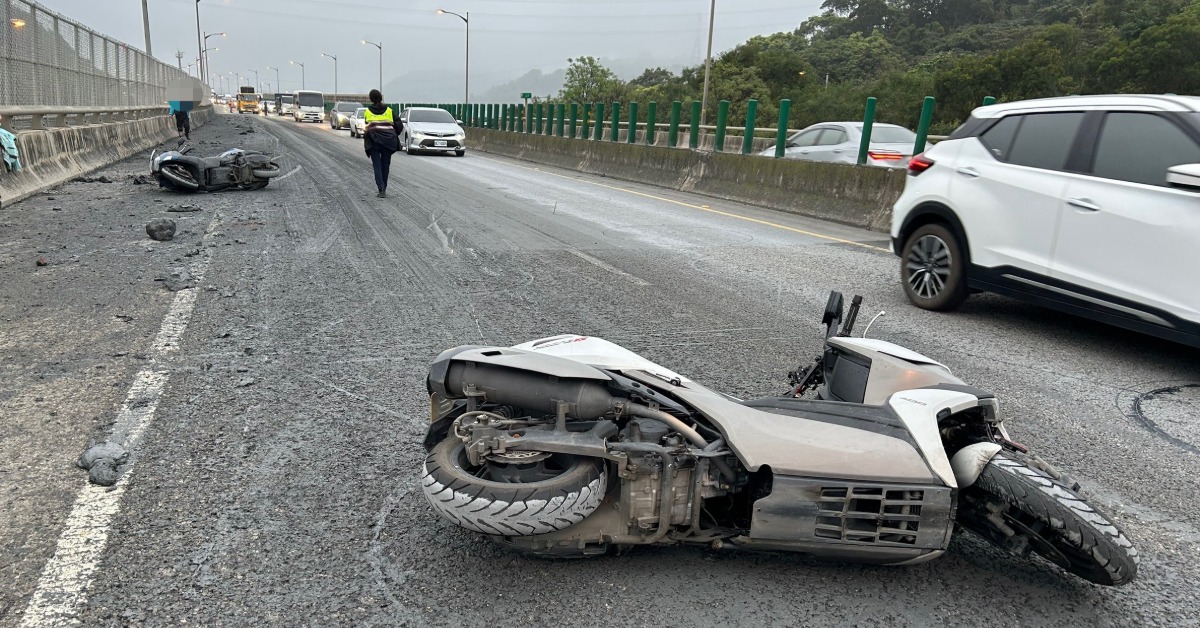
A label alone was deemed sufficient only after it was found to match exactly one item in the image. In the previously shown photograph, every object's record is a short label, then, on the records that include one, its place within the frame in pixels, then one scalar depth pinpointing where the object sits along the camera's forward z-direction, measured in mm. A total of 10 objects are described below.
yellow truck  81625
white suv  5016
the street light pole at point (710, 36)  29859
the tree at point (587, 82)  106000
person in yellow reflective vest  13086
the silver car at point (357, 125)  37062
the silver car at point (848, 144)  14867
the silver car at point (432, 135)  26203
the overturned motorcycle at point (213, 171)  12078
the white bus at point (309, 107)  60969
